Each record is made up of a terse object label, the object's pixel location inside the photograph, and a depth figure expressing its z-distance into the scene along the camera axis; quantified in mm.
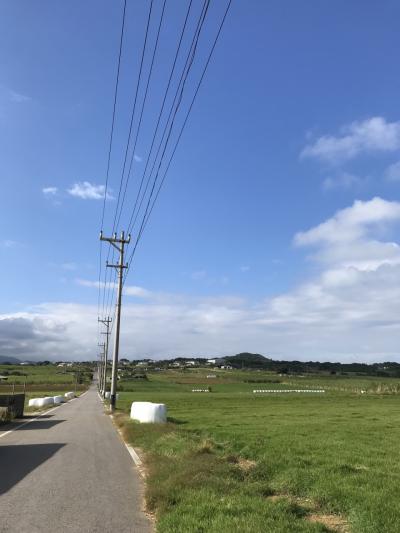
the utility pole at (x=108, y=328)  95450
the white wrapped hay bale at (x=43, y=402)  56000
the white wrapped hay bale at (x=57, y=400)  64800
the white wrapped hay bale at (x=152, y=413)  27703
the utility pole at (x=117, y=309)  42594
